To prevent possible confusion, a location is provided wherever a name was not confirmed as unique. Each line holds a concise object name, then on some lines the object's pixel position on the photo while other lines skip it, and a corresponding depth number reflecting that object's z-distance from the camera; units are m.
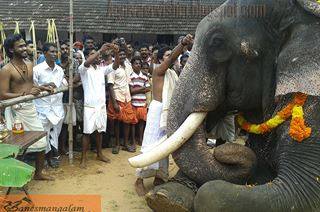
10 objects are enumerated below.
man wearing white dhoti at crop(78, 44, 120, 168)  4.55
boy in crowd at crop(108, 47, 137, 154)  5.09
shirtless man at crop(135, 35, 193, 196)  3.74
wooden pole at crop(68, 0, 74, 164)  4.47
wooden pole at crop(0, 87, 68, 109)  3.38
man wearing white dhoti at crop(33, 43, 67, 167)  4.48
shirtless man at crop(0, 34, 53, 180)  3.77
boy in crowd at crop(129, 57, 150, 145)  5.31
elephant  1.83
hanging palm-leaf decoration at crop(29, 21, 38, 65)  6.45
